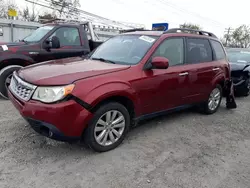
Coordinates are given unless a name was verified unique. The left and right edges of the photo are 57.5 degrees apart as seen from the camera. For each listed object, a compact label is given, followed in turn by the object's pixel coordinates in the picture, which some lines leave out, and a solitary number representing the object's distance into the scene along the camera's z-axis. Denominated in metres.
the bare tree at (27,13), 32.44
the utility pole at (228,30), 49.14
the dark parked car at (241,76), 6.89
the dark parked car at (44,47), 5.32
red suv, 2.75
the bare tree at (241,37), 41.69
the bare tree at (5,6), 31.42
